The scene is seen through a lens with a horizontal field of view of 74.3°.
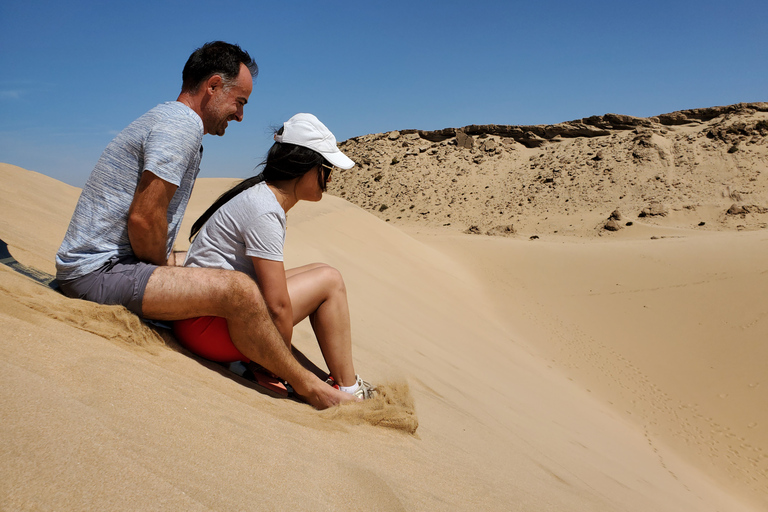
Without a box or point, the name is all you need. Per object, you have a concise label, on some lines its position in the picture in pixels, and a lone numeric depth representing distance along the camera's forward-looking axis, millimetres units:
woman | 1985
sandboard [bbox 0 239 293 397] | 2160
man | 1900
